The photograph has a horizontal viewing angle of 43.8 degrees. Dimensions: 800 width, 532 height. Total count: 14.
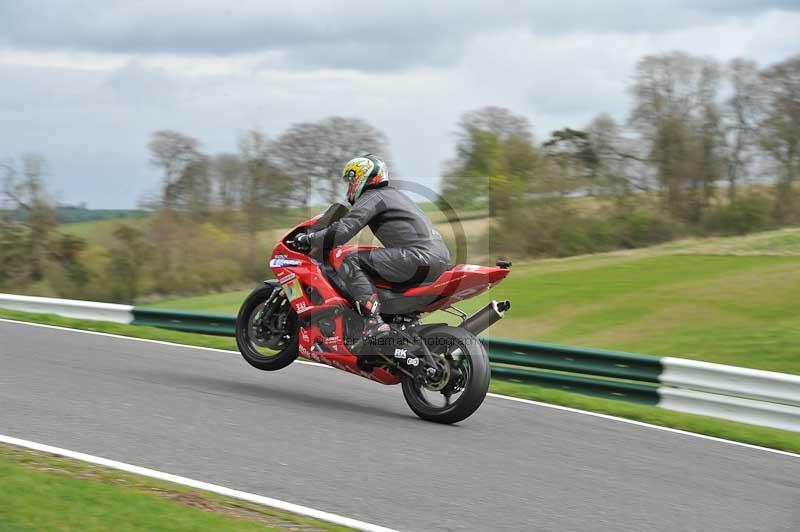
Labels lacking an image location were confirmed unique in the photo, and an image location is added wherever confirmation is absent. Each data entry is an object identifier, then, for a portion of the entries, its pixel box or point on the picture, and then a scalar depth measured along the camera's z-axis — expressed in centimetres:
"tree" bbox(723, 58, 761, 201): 3966
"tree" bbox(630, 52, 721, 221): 3959
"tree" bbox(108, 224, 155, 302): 3397
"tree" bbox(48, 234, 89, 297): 3334
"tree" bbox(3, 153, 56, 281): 3291
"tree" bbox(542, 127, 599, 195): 3562
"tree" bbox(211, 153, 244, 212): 3372
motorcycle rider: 834
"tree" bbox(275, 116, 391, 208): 1905
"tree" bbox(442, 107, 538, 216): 3068
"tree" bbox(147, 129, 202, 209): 3494
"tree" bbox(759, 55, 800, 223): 3833
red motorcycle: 815
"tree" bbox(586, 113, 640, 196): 3762
